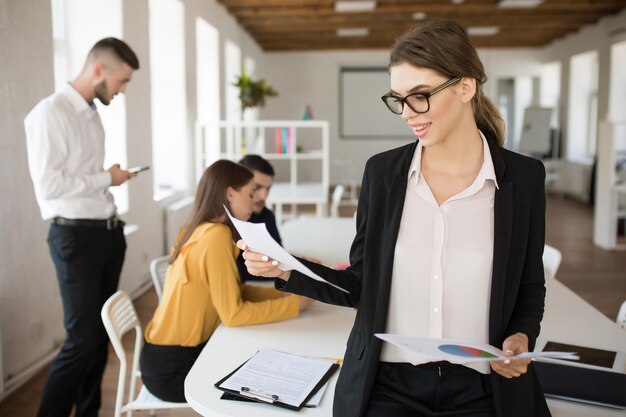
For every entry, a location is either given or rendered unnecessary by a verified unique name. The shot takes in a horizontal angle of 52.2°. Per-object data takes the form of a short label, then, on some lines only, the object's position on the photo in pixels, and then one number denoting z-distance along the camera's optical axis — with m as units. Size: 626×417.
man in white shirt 2.70
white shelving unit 6.31
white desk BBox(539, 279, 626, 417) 2.04
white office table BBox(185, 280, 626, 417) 1.53
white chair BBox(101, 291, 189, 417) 2.19
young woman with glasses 1.38
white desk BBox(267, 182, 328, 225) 6.34
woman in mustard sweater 2.14
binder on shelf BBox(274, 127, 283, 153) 6.53
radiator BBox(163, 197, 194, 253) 6.38
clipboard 1.52
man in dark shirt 3.39
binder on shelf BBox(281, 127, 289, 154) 6.54
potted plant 9.48
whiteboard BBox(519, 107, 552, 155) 13.38
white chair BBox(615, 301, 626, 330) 2.38
